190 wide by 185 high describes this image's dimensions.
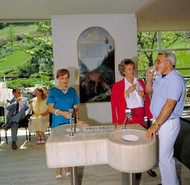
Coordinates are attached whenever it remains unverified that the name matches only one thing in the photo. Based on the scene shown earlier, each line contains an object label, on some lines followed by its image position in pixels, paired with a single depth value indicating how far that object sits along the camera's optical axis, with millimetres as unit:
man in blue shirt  1917
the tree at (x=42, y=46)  7247
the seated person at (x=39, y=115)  4258
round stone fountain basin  1586
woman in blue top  2410
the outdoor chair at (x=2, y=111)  4538
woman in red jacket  2447
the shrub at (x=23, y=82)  6532
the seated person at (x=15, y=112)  4188
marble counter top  1598
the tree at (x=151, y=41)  6250
